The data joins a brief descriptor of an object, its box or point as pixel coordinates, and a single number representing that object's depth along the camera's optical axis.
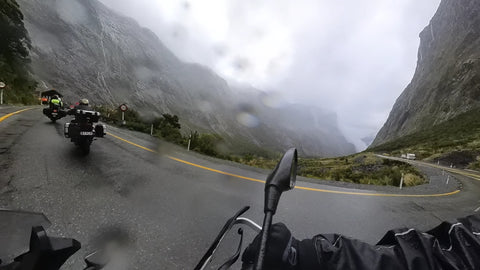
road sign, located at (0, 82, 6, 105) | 16.82
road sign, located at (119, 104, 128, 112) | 16.34
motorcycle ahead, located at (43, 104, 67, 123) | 10.48
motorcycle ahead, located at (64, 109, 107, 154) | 5.45
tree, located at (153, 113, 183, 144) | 13.30
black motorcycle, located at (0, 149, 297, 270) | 0.85
